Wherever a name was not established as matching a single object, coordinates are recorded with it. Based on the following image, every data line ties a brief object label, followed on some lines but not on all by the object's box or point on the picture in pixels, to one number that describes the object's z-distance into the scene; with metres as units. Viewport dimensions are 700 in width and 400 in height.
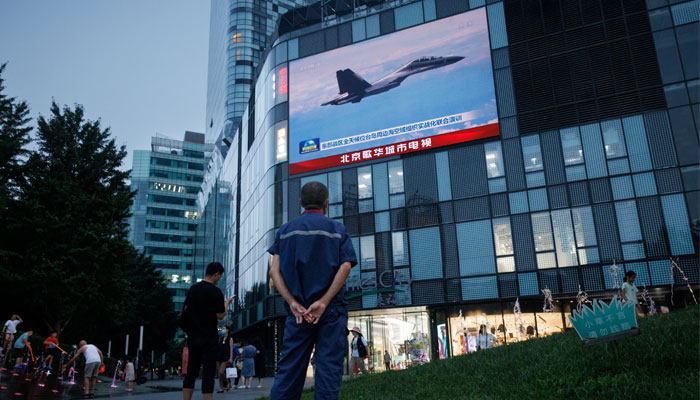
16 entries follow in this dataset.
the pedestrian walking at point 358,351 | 17.36
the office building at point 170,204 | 107.75
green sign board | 5.77
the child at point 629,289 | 10.82
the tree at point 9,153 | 24.00
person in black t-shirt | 5.98
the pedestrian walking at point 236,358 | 19.72
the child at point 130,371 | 20.29
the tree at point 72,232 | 24.64
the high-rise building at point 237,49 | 87.88
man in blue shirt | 3.49
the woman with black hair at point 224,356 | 14.28
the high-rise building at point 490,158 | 25.78
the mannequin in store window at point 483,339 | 21.30
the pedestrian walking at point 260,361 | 19.17
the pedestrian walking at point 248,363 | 18.23
